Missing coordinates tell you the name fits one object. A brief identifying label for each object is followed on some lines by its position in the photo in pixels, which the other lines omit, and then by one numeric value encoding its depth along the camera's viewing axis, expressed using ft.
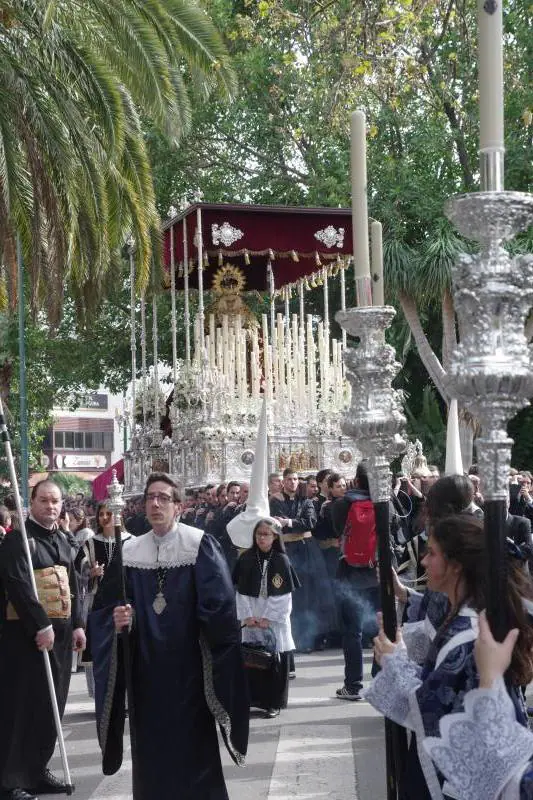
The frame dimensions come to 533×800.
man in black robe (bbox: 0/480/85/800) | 24.80
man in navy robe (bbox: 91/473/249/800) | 20.20
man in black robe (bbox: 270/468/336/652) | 48.37
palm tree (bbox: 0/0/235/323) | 37.70
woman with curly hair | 12.42
